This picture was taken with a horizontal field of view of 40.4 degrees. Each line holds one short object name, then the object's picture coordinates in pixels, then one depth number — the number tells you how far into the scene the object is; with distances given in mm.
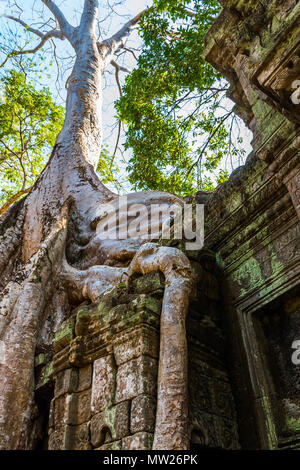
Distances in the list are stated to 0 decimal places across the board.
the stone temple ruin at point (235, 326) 2195
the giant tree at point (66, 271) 2234
